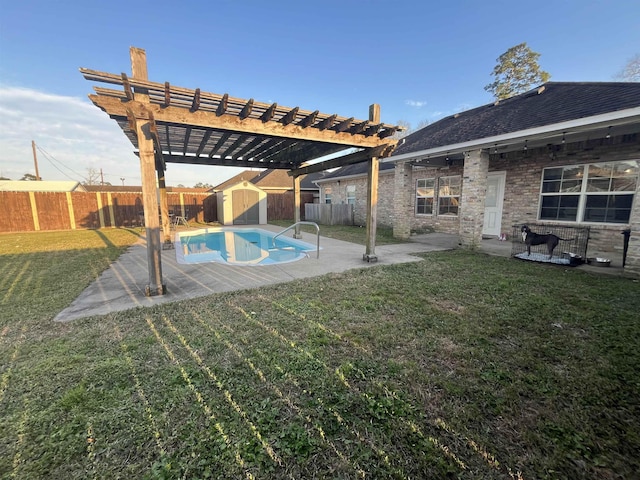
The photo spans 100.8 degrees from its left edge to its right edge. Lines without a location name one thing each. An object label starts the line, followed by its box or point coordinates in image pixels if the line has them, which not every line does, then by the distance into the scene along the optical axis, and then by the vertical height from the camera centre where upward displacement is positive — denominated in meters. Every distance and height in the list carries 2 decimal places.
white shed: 16.33 -0.05
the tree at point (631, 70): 18.64 +9.56
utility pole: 26.52 +4.87
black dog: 6.13 -0.84
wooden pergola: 3.56 +1.41
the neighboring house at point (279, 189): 19.27 +1.24
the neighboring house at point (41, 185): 22.31 +1.72
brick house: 5.84 +1.24
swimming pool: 7.29 -1.50
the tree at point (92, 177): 46.38 +4.83
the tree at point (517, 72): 20.86 +10.62
